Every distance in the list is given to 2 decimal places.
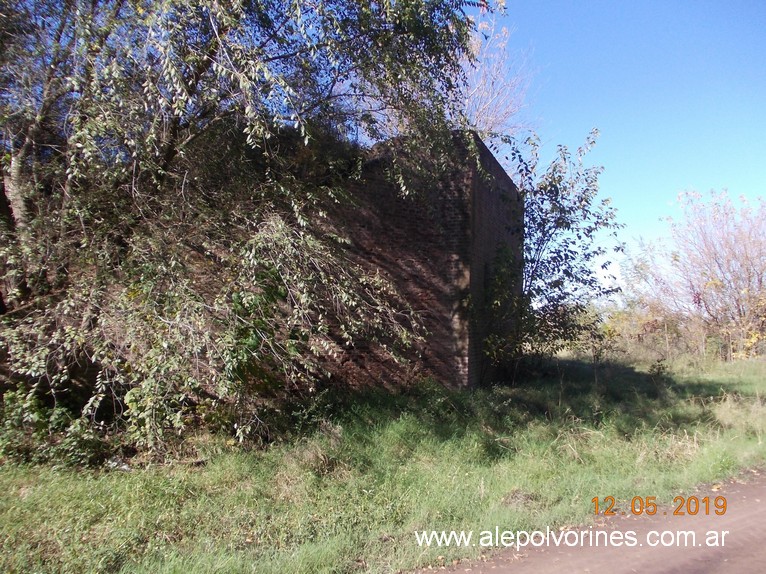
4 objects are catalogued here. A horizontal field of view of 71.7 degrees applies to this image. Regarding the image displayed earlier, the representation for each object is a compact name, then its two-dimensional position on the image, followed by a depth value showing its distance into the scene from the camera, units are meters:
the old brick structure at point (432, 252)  8.81
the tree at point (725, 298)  17.25
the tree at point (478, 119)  7.85
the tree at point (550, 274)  9.71
